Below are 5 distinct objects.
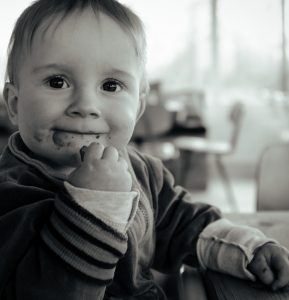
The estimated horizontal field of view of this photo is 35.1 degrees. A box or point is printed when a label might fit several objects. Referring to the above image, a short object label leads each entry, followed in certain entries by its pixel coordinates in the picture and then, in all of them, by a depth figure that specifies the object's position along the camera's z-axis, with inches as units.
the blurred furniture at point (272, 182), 39.4
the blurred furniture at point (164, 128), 112.7
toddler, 16.5
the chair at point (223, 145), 128.5
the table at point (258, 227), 21.3
